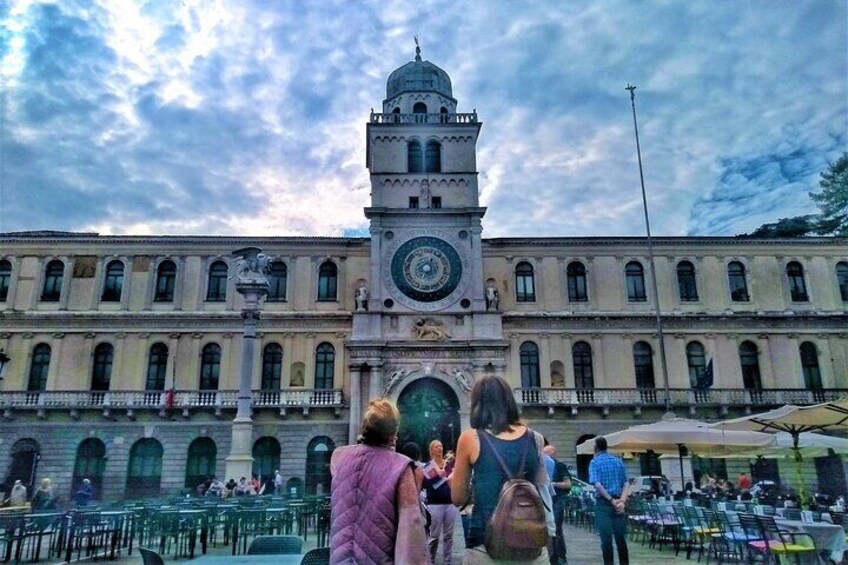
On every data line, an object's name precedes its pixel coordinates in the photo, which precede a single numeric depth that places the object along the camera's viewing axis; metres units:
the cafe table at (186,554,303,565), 5.56
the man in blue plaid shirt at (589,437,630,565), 9.25
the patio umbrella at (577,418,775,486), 16.42
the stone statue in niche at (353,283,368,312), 32.56
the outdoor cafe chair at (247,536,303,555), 6.20
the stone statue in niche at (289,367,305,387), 32.88
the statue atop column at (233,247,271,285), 25.12
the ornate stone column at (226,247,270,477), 23.27
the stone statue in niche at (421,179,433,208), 35.02
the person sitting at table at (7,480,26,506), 21.55
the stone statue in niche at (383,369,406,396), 31.16
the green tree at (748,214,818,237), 47.93
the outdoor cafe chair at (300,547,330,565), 4.96
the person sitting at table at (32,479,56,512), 18.69
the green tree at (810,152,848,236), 37.91
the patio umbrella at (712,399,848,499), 13.12
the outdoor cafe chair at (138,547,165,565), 5.02
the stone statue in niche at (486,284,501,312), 32.81
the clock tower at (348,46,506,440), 31.72
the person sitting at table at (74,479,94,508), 21.84
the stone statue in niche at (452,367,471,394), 31.24
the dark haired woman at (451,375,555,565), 4.09
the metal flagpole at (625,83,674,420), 26.94
